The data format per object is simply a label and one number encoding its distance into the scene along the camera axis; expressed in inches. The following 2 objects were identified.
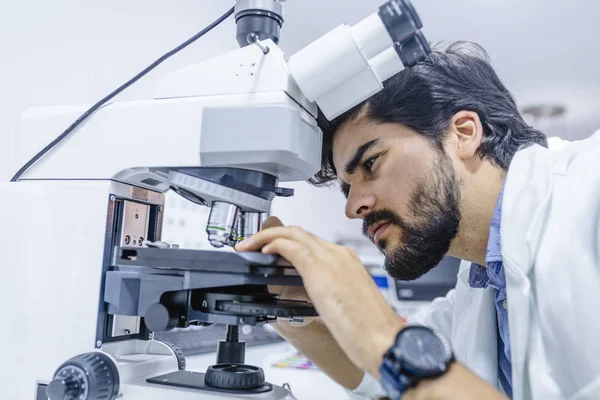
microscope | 24.4
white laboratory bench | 42.6
